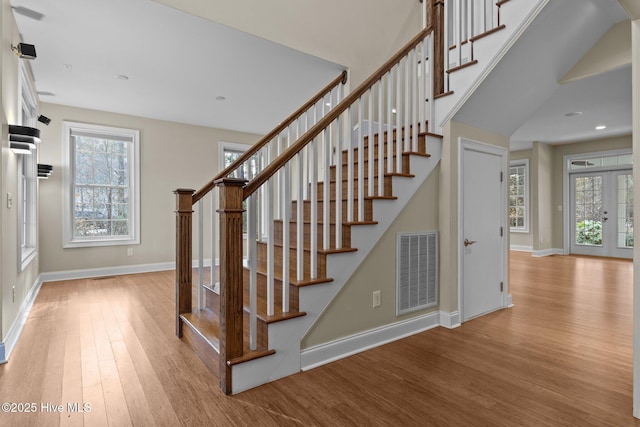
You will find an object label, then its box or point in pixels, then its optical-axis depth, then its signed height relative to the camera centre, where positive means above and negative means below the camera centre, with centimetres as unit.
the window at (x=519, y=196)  831 +40
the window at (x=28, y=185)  362 +34
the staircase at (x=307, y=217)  201 -4
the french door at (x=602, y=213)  728 -4
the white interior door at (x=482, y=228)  329 -17
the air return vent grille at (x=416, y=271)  288 -53
